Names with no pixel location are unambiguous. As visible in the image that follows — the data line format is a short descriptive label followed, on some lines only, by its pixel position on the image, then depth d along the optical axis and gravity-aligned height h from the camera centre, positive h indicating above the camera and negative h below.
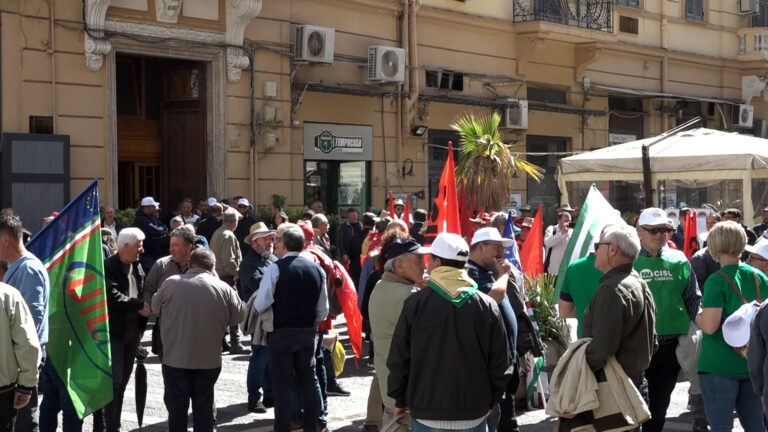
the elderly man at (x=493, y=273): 7.44 -0.44
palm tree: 20.36 +0.72
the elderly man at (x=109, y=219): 16.27 -0.11
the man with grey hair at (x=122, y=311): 8.46 -0.75
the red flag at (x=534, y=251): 11.56 -0.45
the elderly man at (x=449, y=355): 6.03 -0.79
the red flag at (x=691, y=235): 12.83 -0.36
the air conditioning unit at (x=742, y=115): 32.50 +2.58
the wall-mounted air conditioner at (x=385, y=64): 22.23 +2.84
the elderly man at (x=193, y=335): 7.95 -0.87
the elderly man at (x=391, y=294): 7.72 -0.58
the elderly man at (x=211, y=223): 16.02 -0.18
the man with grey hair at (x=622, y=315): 6.43 -0.63
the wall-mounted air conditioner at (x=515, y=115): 25.61 +2.09
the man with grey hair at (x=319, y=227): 13.09 -0.21
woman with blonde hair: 7.17 -0.85
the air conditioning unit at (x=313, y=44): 20.67 +3.03
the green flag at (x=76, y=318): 7.96 -0.74
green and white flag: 9.70 -0.18
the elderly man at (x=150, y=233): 15.84 -0.31
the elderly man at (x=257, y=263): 10.65 -0.52
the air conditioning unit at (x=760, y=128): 33.84 +2.30
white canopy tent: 16.06 +0.66
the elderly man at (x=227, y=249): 14.13 -0.48
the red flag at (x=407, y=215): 13.36 -0.08
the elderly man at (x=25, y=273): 7.11 -0.39
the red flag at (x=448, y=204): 9.78 +0.04
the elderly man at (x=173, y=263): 8.70 -0.41
